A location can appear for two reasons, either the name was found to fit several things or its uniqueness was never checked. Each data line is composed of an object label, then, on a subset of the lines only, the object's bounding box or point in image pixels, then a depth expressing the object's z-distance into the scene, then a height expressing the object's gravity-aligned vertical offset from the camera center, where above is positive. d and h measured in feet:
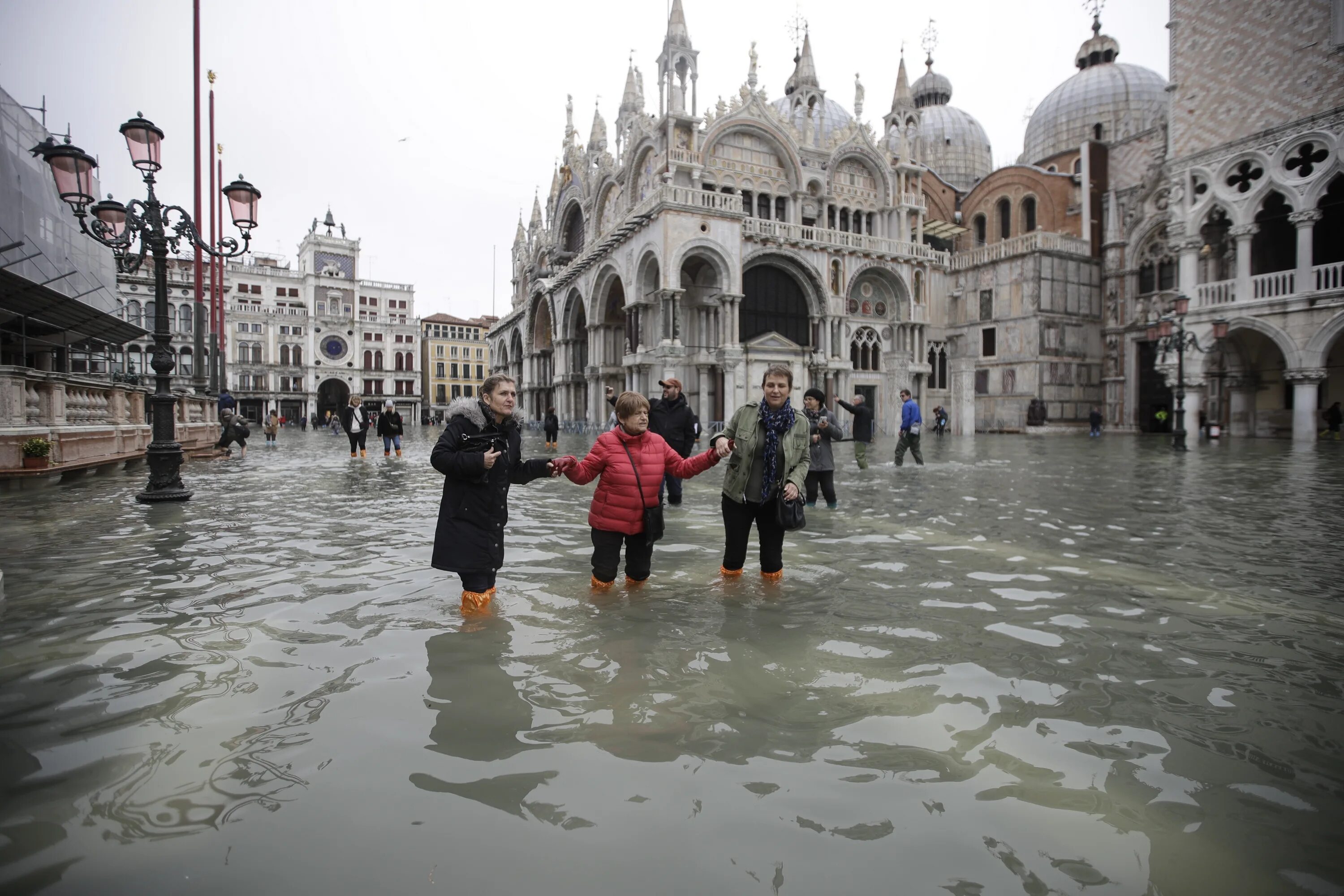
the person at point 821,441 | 26.53 -0.46
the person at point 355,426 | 56.44 +0.64
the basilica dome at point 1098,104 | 127.54 +58.54
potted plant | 31.81 -0.75
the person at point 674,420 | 28.81 +0.43
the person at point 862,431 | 42.22 -0.11
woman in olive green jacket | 16.28 -0.54
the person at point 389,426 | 58.65 +0.60
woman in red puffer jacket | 15.78 -0.94
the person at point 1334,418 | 76.43 +0.74
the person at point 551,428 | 68.85 +0.39
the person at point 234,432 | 59.52 +0.19
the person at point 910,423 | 45.39 +0.35
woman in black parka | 13.67 -1.03
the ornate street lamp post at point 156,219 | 29.35 +9.33
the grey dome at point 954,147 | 156.66 +61.55
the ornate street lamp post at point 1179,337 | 68.64 +9.28
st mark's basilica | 74.69 +24.45
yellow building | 264.72 +27.67
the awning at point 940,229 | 130.62 +36.10
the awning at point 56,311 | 51.21 +10.82
